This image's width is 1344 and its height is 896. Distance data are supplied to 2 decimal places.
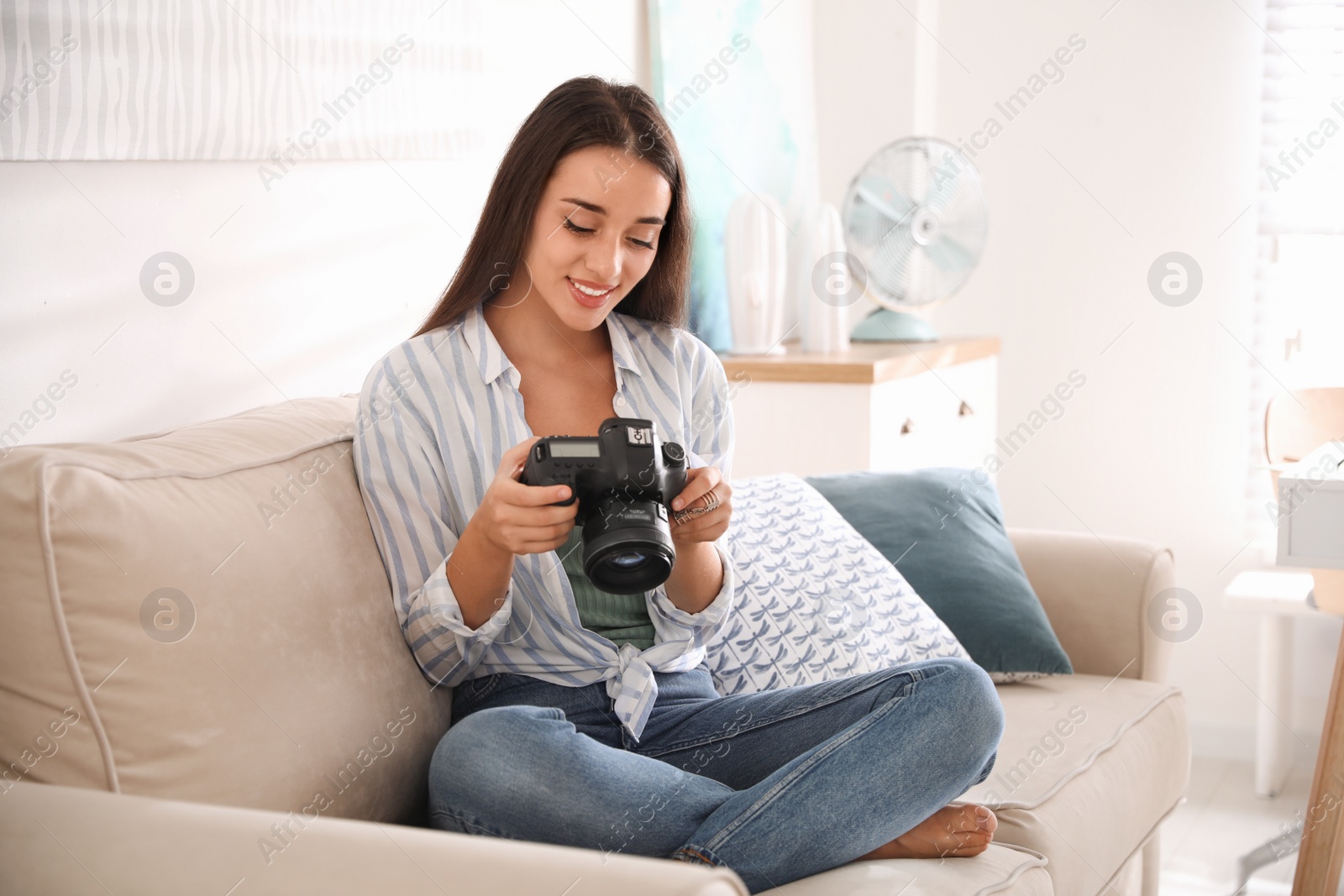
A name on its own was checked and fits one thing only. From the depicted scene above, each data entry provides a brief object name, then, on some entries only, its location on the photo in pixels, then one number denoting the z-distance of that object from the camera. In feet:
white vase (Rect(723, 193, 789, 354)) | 8.77
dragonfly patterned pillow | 5.53
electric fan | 9.15
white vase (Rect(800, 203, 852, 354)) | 9.03
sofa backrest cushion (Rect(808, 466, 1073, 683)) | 6.09
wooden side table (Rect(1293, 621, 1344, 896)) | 6.37
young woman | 3.93
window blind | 9.70
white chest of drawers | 8.27
